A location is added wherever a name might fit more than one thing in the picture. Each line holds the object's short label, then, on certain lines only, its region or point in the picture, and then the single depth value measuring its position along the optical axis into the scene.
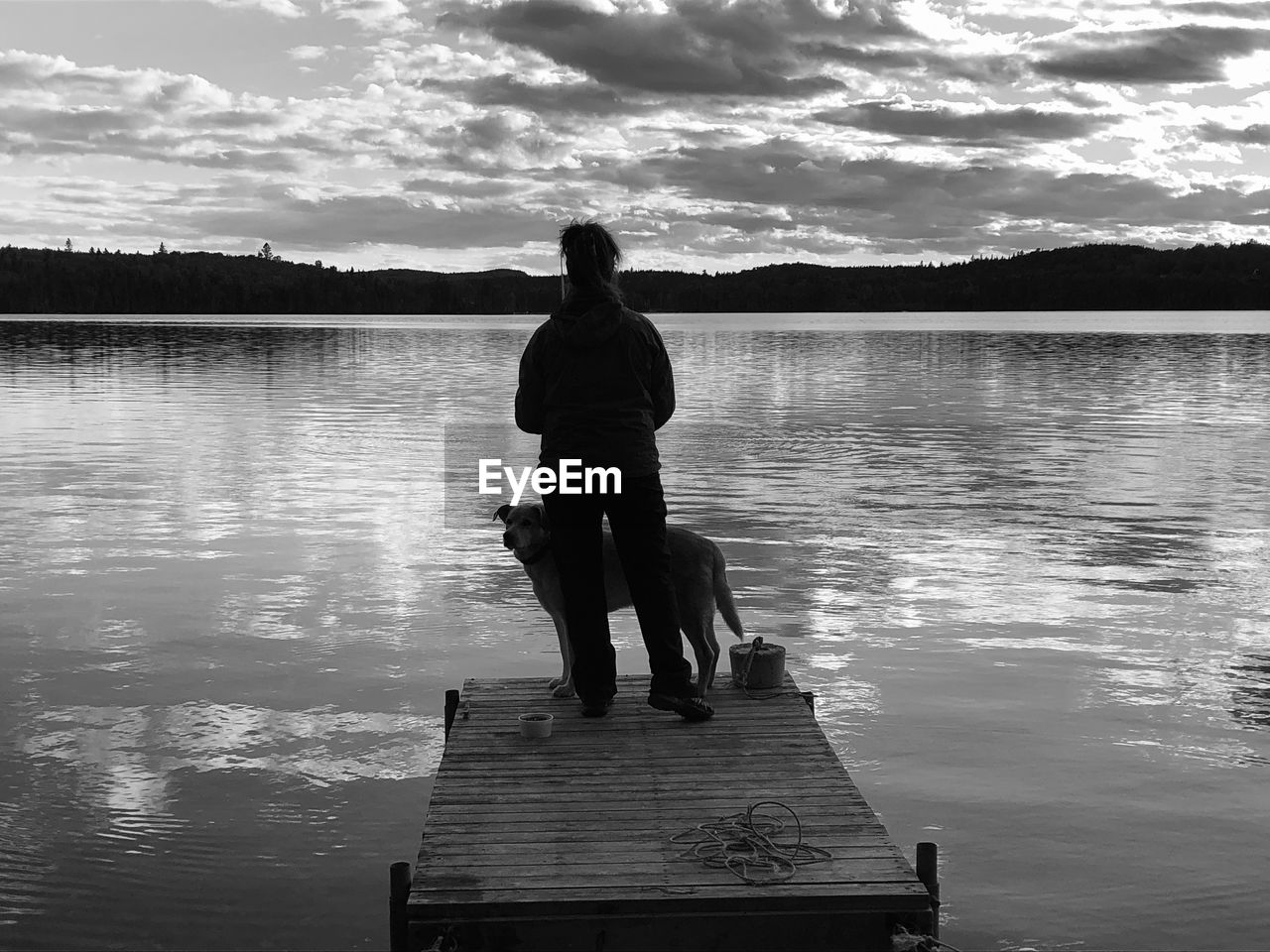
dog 8.00
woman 7.41
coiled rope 5.73
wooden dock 5.52
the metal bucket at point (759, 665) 8.54
